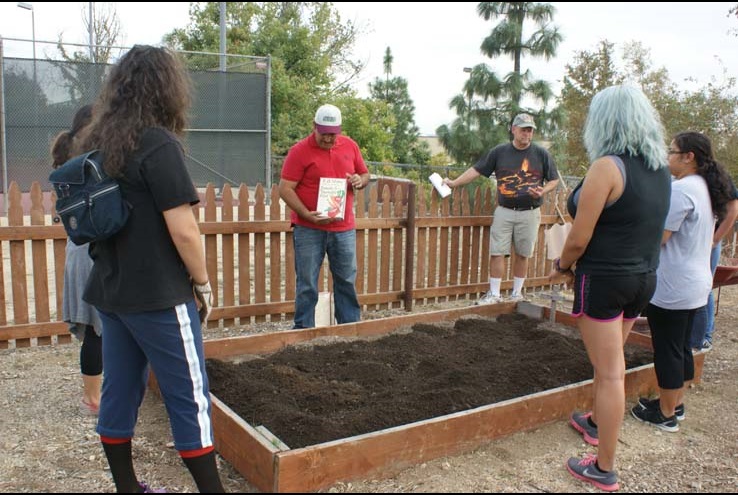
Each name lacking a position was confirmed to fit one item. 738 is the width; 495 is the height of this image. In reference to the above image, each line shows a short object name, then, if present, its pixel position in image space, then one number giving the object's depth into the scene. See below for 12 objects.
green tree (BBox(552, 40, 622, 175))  18.67
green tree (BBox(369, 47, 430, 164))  30.79
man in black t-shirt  6.50
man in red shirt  5.00
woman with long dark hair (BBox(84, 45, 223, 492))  2.37
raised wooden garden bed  2.82
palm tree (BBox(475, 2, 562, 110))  13.27
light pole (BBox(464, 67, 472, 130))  14.09
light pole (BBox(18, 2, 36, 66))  18.76
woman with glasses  3.66
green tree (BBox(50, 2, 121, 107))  12.73
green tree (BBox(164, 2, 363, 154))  20.69
